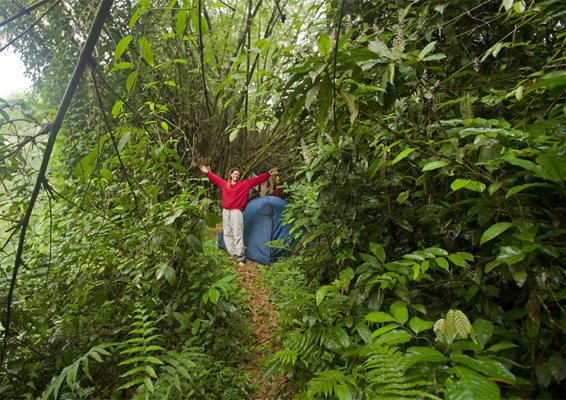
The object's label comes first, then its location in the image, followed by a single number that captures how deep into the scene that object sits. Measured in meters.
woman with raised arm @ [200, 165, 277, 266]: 4.41
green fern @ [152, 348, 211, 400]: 1.66
